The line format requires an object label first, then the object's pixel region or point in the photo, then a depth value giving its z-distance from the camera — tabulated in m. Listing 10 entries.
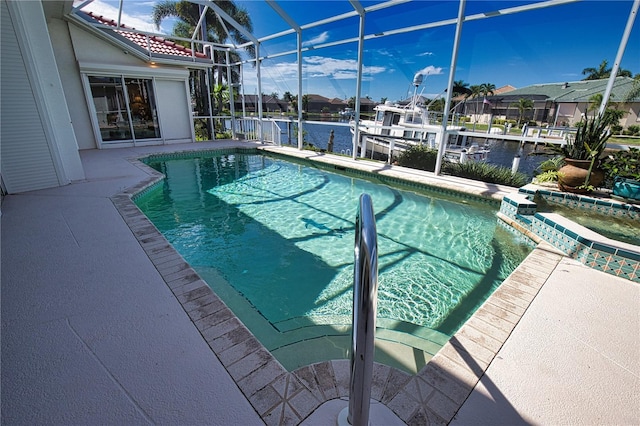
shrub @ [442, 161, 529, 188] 6.05
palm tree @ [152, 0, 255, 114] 15.81
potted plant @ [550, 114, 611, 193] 4.38
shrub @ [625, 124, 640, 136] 5.09
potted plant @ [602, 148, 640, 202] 4.22
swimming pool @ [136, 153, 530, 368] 2.55
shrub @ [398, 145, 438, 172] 7.16
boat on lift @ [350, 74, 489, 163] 7.71
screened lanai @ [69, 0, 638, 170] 5.23
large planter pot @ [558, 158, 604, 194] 4.41
